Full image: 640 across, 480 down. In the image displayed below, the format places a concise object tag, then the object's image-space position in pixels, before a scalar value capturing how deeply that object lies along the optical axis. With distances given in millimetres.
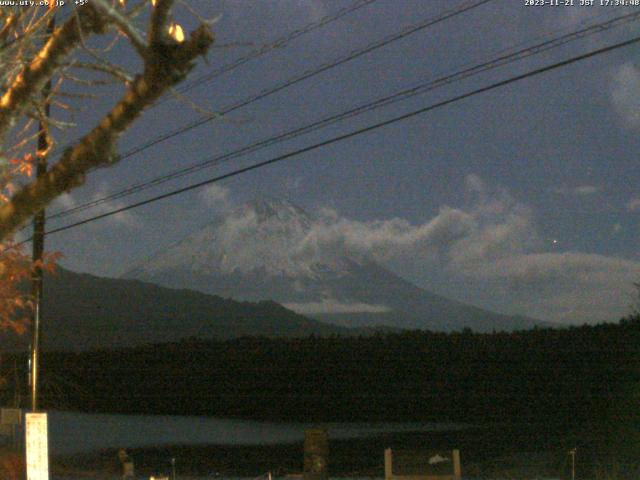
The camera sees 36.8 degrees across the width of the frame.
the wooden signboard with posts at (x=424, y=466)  15578
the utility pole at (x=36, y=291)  18967
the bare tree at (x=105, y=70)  5359
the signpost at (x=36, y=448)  9750
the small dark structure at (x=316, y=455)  12680
